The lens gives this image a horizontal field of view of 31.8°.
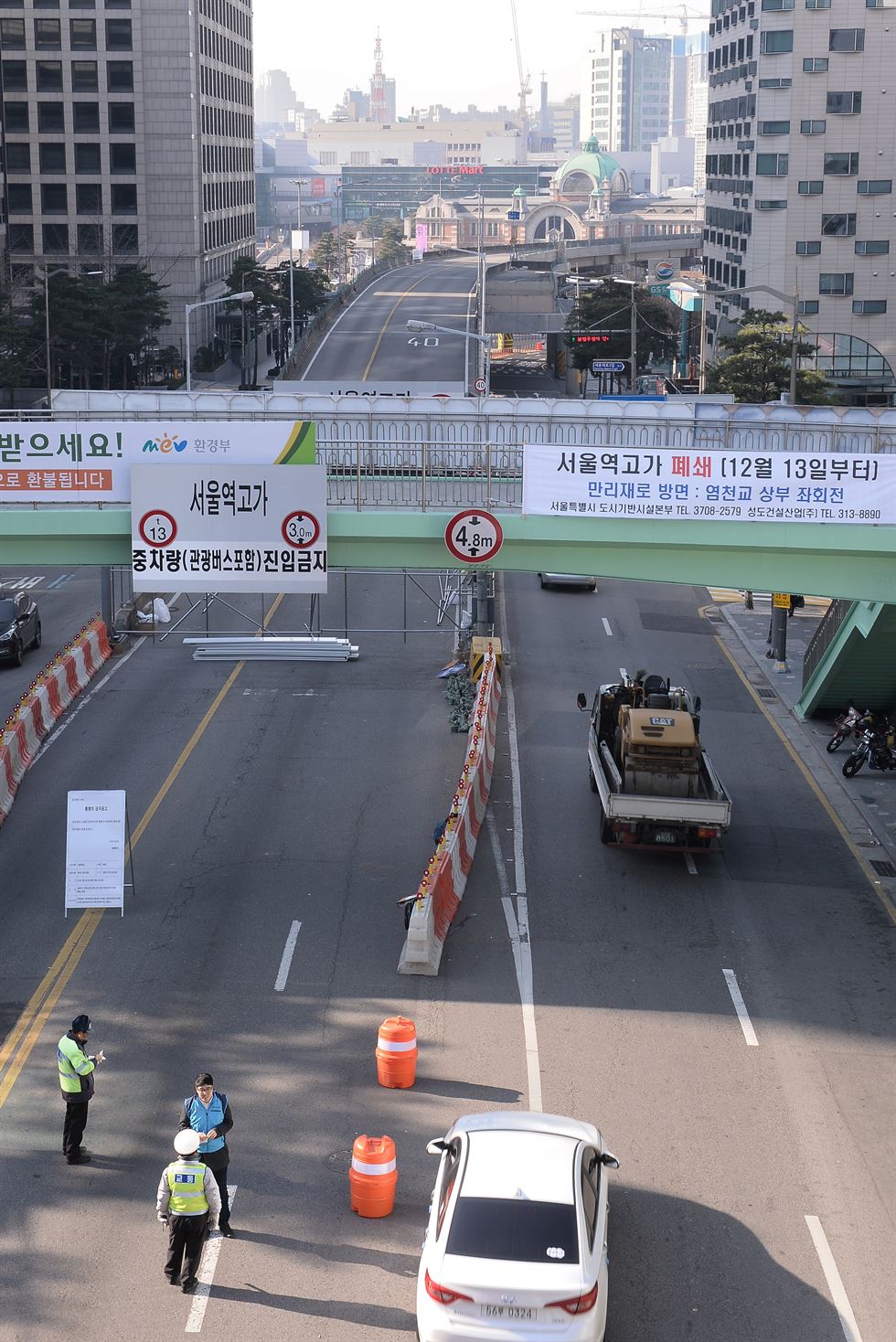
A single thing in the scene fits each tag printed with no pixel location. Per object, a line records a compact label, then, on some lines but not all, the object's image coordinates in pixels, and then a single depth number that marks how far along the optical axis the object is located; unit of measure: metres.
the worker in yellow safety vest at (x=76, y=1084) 16.98
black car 38.94
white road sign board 23.86
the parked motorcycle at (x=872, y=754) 31.45
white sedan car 13.05
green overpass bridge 23.72
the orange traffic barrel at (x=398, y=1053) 18.62
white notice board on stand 23.33
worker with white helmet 14.60
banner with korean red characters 23.06
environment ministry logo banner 23.67
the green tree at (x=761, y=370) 68.12
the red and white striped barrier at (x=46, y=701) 29.88
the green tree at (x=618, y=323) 89.44
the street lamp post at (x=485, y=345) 58.22
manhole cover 17.03
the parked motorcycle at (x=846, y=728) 32.66
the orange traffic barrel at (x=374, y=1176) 15.91
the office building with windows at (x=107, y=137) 101.12
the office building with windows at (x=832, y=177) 87.38
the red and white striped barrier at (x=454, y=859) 22.31
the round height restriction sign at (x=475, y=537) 23.81
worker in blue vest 15.73
